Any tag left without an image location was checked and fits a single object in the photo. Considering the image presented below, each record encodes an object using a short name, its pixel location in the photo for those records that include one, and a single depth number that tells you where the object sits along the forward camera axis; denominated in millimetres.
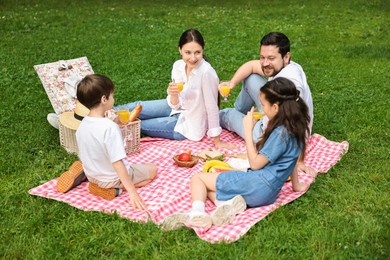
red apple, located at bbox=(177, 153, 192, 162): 5480
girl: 4234
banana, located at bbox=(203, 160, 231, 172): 5168
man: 5203
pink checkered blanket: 4258
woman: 5738
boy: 4457
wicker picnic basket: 5652
